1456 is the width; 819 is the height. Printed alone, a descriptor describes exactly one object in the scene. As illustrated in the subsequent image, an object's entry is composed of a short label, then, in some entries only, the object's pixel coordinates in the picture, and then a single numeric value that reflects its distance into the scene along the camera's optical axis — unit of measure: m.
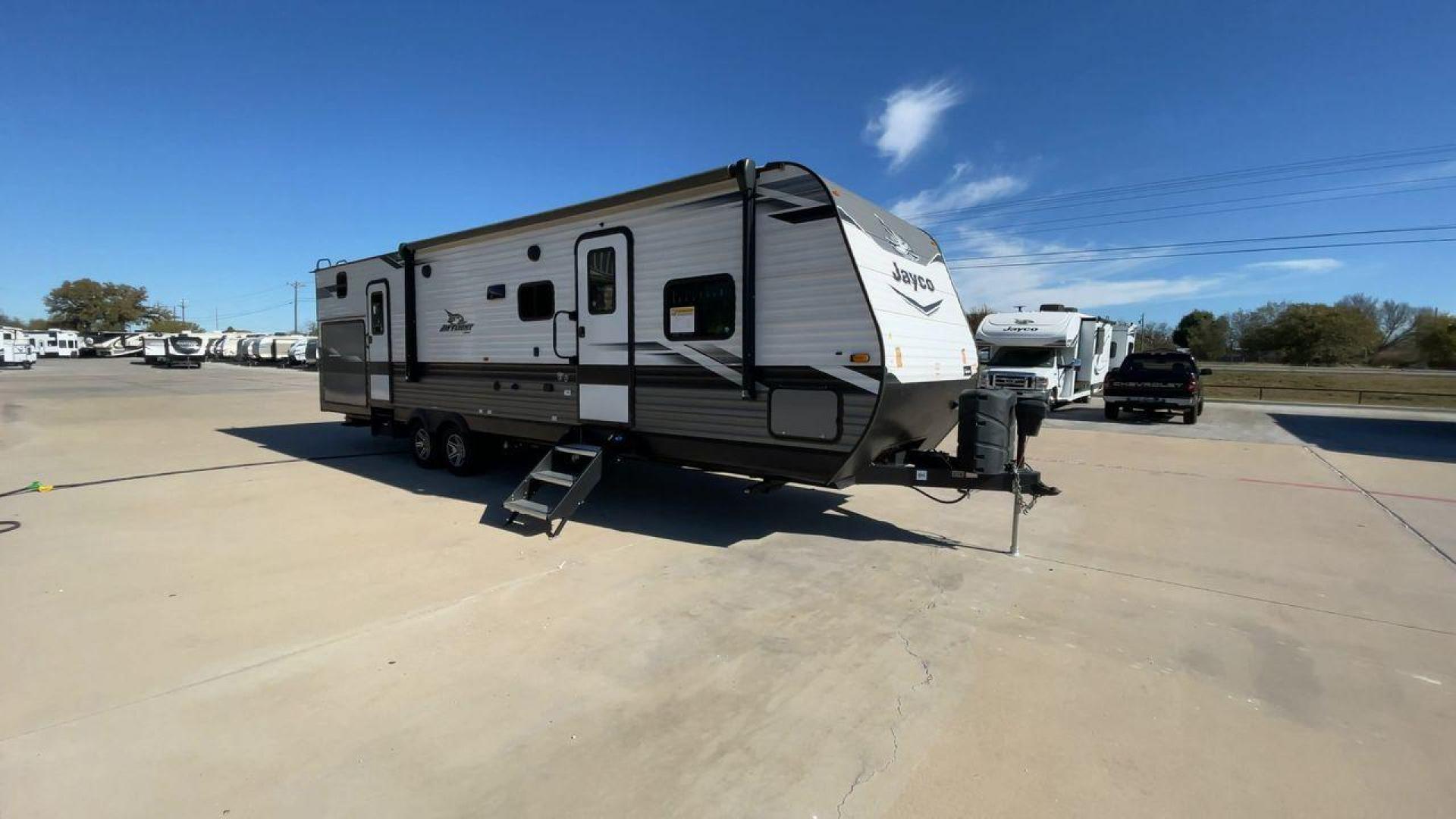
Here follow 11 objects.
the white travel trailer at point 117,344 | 66.62
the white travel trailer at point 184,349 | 43.97
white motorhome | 16.98
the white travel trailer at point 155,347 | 46.12
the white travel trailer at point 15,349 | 39.59
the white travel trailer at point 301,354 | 46.44
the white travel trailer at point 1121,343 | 24.94
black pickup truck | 15.99
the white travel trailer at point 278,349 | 50.95
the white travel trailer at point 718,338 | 5.12
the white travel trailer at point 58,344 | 63.38
